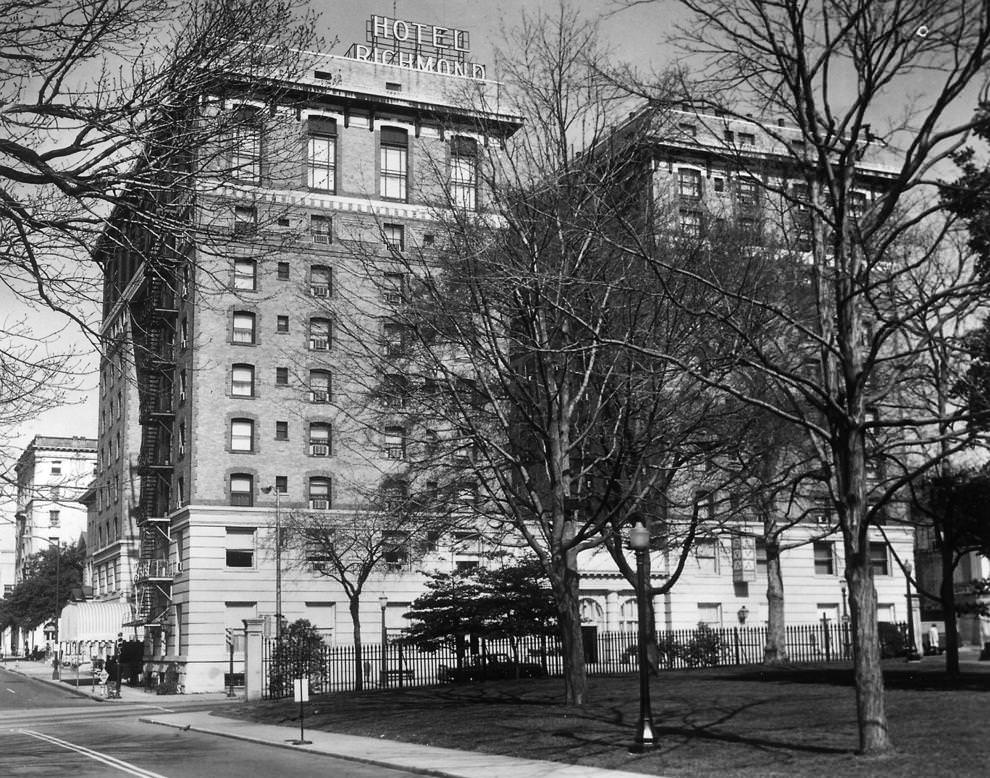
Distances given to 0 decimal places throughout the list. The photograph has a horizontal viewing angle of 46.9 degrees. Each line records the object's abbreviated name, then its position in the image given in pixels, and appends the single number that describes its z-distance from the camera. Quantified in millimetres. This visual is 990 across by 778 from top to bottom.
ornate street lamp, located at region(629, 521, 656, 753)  19250
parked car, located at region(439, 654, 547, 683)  38625
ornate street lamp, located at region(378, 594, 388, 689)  41888
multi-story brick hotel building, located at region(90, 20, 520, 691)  55188
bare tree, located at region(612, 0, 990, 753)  15630
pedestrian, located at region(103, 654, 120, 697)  50938
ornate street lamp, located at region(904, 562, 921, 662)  43088
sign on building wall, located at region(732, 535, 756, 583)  63188
